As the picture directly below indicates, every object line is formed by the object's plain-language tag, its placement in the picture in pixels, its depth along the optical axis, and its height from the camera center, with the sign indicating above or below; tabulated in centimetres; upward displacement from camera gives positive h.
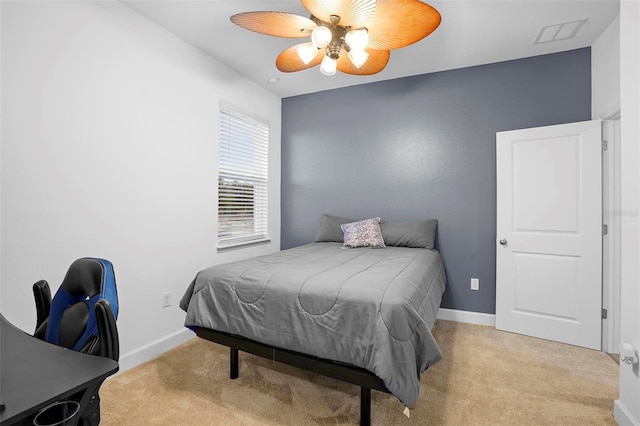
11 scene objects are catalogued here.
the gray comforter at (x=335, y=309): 142 -55
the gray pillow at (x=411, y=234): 315 -25
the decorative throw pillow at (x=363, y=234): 319 -26
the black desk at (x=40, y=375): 71 -45
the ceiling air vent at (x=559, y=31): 245 +152
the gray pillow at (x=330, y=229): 357 -23
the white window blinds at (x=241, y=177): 324 +38
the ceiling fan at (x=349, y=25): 165 +111
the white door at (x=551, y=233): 262 -21
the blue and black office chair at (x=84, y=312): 98 -39
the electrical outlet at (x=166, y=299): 257 -77
